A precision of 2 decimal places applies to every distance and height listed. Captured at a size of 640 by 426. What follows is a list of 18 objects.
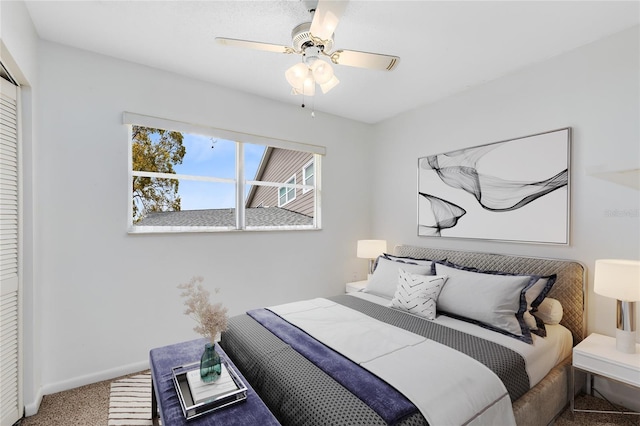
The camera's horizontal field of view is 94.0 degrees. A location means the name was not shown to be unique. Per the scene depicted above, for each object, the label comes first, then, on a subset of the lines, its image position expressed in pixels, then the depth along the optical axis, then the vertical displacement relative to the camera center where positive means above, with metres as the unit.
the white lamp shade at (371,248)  3.61 -0.45
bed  1.28 -0.80
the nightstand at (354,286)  3.62 -0.92
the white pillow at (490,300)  2.01 -0.64
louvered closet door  1.80 -0.33
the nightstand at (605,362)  1.72 -0.91
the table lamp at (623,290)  1.78 -0.48
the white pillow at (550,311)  2.18 -0.74
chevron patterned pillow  2.29 -0.66
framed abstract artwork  2.40 +0.19
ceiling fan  1.75 +0.94
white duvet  1.29 -0.79
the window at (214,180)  2.71 +0.33
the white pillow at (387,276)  2.68 -0.61
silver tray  1.29 -0.86
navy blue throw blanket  1.21 -0.79
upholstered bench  1.25 -0.88
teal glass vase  1.49 -0.78
